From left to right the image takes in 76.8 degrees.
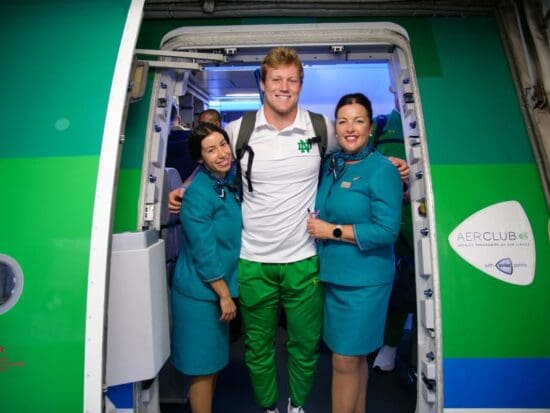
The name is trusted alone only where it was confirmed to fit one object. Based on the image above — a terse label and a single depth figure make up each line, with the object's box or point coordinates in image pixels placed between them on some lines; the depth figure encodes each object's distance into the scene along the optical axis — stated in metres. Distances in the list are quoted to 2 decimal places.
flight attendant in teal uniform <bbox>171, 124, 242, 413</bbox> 1.78
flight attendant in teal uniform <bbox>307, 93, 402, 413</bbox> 1.72
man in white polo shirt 1.82
